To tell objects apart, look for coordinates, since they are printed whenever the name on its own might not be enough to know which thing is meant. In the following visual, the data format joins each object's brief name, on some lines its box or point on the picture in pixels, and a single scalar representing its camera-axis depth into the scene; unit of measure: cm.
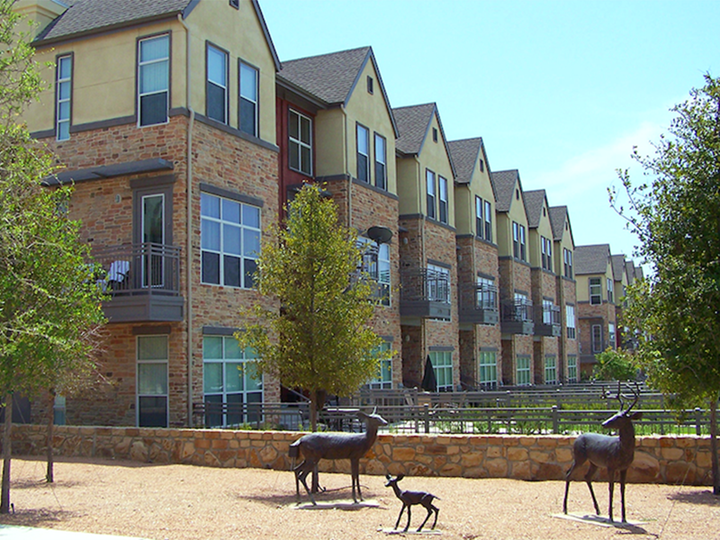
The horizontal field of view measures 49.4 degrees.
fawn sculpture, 927
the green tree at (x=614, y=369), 4538
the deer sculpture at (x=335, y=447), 1137
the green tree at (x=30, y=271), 1043
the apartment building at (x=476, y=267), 3641
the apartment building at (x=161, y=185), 1894
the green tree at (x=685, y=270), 1230
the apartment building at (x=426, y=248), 3086
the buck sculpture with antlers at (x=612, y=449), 1002
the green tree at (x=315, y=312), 1477
